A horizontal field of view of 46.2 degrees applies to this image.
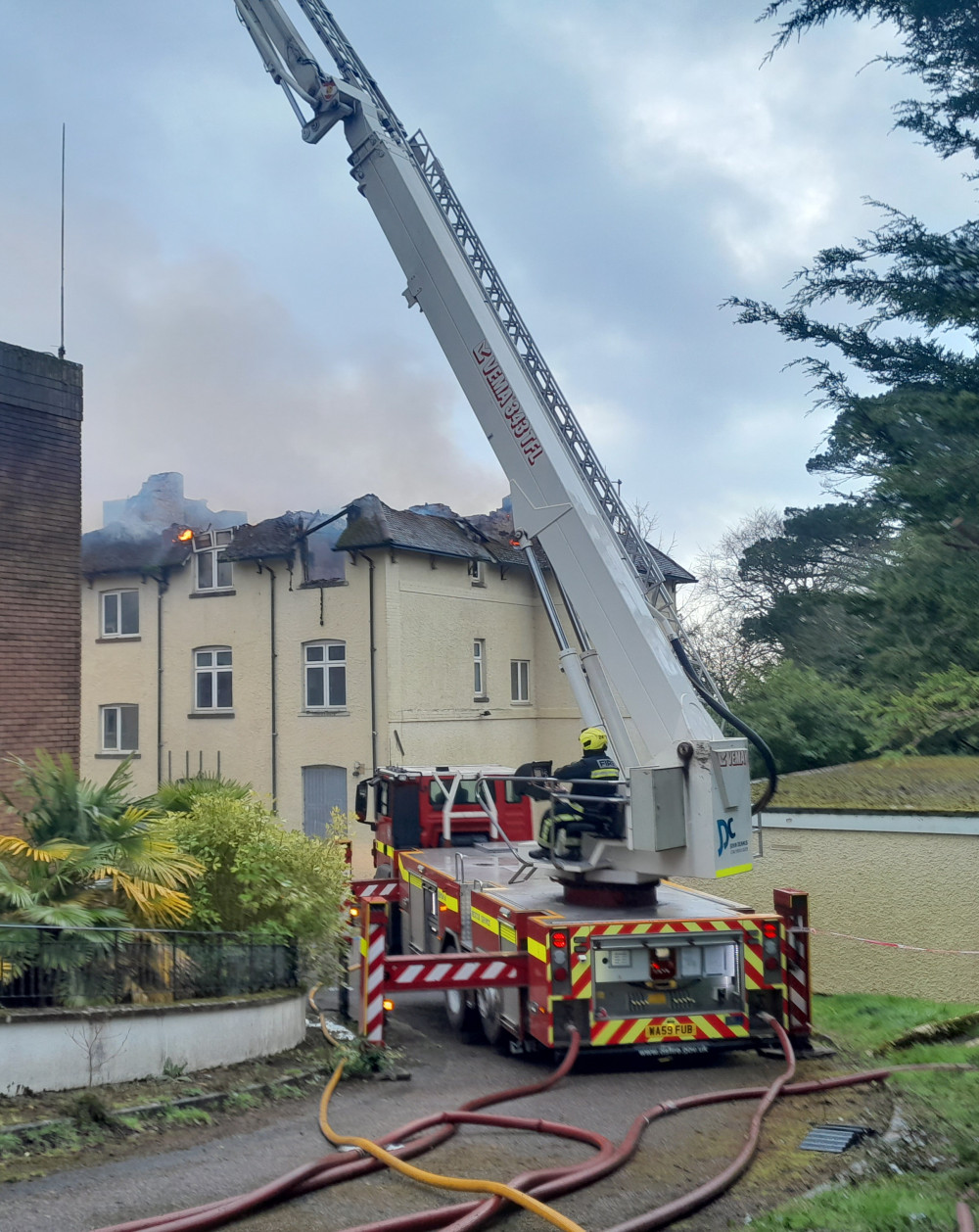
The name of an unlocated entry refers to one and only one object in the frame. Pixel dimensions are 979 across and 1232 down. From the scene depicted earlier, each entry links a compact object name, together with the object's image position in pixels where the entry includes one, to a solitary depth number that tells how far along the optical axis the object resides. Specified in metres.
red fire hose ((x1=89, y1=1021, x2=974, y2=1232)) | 4.90
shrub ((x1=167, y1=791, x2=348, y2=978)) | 9.10
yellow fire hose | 4.80
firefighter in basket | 8.73
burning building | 22.67
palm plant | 7.30
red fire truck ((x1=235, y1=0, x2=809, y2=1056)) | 8.21
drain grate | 6.07
